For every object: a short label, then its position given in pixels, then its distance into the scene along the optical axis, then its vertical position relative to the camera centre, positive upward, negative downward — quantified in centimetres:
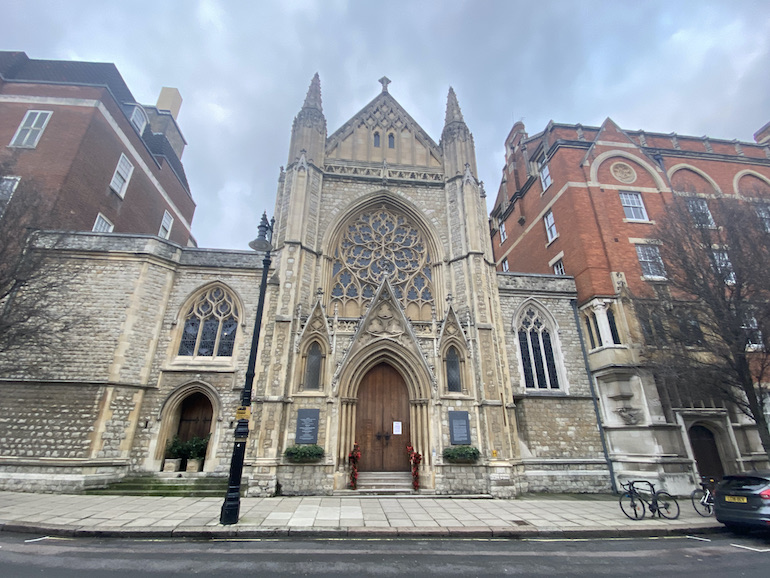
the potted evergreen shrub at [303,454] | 1141 -40
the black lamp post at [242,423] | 739 +36
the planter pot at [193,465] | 1190 -79
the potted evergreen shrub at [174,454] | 1191 -46
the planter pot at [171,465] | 1188 -79
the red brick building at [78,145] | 1559 +1376
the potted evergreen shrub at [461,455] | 1197 -42
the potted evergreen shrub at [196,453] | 1194 -42
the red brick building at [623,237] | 1305 +956
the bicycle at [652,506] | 864 -144
